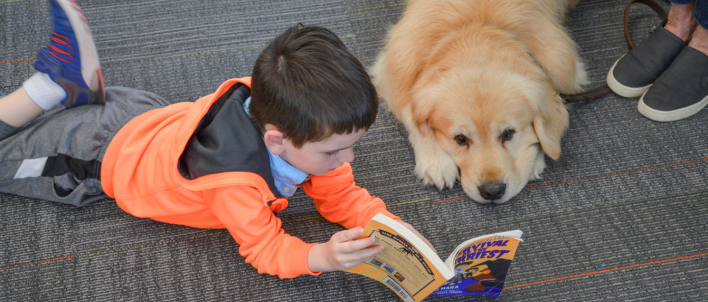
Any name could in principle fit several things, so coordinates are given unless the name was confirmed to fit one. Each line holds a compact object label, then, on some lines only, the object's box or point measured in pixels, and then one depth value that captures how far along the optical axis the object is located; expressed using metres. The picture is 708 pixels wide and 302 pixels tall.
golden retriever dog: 1.52
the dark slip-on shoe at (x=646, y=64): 1.87
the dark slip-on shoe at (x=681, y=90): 1.79
